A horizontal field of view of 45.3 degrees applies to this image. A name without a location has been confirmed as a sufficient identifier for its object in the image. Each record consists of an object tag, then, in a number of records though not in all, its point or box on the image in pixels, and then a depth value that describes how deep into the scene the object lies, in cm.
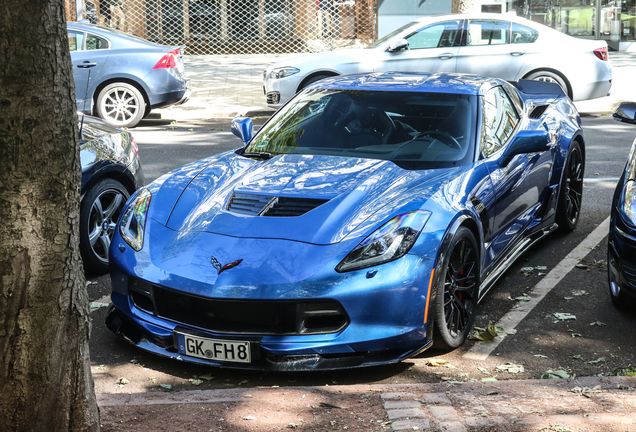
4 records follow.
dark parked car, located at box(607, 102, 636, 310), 442
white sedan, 1262
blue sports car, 382
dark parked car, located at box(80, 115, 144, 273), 552
